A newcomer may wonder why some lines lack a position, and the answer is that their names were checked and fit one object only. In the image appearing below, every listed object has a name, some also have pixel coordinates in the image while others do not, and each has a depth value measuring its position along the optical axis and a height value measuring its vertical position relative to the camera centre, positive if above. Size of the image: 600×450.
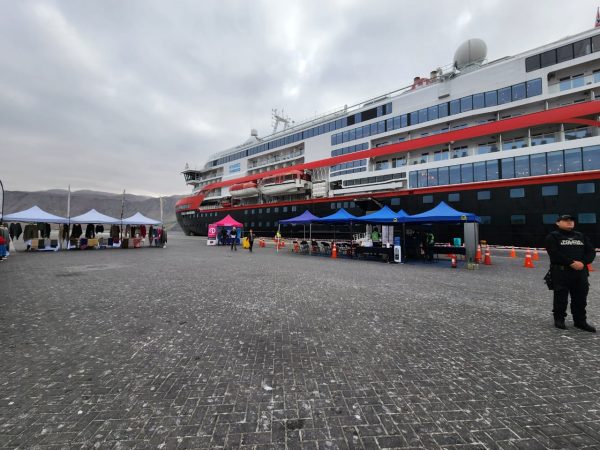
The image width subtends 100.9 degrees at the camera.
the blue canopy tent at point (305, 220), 15.85 +1.00
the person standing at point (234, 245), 18.82 -0.77
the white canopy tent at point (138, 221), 19.38 +1.15
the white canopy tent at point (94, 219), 18.58 +1.23
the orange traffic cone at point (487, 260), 11.62 -1.18
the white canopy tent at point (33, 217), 15.38 +1.18
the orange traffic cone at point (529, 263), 10.47 -1.19
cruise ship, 15.80 +7.26
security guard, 3.98 -0.56
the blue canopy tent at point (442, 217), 11.34 +0.83
